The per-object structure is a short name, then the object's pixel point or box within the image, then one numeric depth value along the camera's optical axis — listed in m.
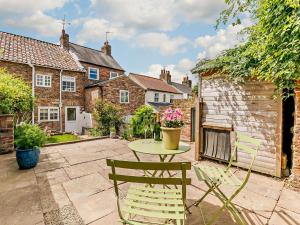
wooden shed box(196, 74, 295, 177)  4.23
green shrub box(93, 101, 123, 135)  11.20
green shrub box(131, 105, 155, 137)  10.02
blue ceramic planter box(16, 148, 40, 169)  4.60
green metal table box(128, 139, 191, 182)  2.84
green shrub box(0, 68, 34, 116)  6.39
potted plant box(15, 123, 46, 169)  4.61
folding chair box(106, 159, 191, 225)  1.65
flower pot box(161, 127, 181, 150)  3.01
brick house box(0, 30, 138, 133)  13.62
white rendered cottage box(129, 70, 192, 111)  22.28
